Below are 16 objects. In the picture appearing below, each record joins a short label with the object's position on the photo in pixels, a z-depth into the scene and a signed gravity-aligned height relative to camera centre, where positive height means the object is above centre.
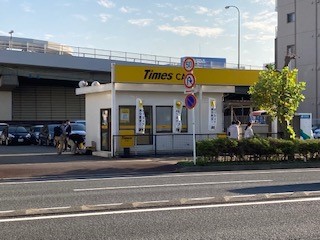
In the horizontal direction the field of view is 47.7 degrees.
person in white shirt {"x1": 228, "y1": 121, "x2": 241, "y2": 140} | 16.78 -0.39
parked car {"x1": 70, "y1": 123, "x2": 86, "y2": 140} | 23.66 -0.31
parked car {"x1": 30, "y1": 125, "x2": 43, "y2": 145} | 28.67 -0.84
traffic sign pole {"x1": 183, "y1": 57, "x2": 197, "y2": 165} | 13.56 +1.46
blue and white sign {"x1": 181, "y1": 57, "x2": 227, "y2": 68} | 48.80 +8.97
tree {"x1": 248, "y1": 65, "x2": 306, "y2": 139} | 16.39 +1.33
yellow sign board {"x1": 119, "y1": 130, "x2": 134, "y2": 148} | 16.76 -0.78
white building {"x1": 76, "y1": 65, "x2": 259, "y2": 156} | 17.26 +0.83
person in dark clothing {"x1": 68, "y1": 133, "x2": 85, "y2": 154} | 18.41 -0.95
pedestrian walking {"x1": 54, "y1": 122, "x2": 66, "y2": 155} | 18.40 -0.79
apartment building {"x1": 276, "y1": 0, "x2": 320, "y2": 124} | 42.34 +9.74
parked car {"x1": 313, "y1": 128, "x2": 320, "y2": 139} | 29.14 -0.89
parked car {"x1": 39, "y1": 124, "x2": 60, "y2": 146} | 26.19 -0.85
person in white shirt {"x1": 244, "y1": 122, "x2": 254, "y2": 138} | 16.73 -0.44
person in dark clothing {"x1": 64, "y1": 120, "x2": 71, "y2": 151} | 18.48 -0.34
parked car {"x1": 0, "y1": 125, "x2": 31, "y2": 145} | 28.52 -0.98
